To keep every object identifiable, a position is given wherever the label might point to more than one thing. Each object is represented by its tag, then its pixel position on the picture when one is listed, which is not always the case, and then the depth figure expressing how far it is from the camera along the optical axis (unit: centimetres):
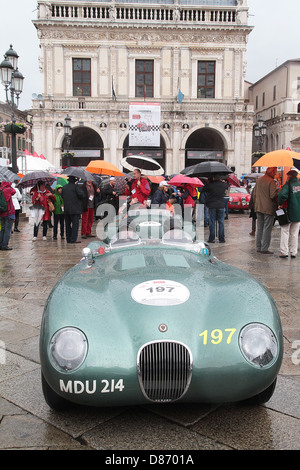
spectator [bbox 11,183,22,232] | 1242
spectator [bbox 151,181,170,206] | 998
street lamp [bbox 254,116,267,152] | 2284
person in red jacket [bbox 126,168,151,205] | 923
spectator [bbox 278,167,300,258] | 861
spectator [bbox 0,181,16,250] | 974
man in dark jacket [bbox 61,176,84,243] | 1098
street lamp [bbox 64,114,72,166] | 2384
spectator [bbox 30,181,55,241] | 1141
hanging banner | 3312
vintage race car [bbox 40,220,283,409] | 257
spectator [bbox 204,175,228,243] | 1084
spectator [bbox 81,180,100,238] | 1213
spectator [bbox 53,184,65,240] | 1198
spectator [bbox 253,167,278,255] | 922
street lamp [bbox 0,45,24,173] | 1448
